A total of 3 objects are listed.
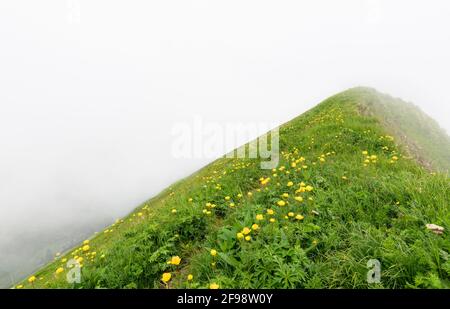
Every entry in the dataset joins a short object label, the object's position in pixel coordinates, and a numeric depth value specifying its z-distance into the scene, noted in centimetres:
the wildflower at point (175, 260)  405
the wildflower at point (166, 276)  371
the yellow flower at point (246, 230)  419
